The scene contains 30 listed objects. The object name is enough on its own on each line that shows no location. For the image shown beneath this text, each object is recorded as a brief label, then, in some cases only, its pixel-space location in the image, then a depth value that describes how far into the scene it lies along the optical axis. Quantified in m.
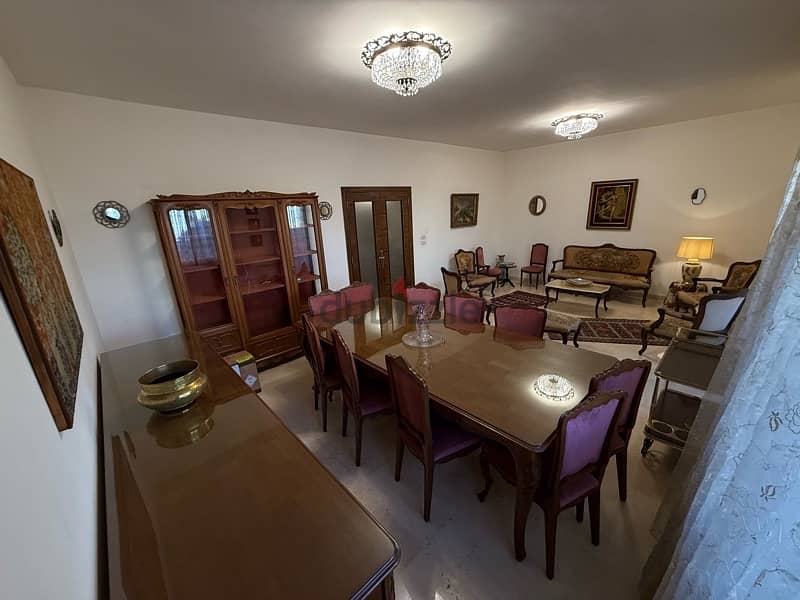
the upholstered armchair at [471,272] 5.67
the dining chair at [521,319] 2.38
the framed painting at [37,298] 0.80
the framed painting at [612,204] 5.26
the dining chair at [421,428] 1.56
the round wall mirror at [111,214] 2.61
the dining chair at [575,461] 1.25
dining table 1.37
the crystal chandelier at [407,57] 1.86
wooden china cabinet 2.84
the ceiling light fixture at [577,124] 3.66
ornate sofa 5.05
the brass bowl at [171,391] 1.37
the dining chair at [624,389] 1.40
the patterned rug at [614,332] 3.80
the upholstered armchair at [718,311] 2.61
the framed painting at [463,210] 5.91
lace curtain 0.75
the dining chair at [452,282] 4.35
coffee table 4.61
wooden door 4.42
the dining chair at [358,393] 2.01
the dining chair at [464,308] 2.73
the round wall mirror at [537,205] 6.30
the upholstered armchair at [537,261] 6.18
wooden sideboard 0.76
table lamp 4.25
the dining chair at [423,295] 3.25
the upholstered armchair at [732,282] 3.80
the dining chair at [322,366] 2.31
